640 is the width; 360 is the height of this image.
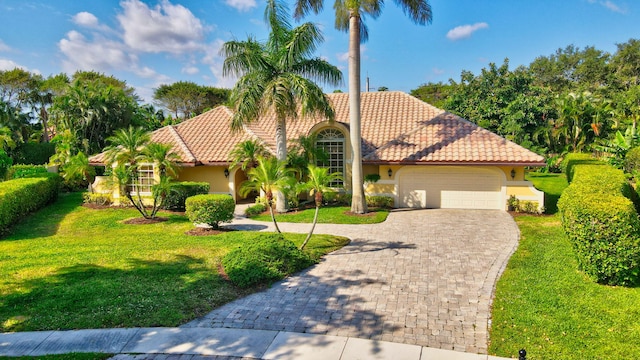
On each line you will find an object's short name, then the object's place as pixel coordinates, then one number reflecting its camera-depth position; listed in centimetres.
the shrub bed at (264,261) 891
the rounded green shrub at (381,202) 1930
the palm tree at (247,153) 1795
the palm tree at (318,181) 1120
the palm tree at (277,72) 1622
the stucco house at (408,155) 1831
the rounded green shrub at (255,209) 1792
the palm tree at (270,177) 1097
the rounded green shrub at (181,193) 1829
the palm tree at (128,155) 1578
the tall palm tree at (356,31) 1681
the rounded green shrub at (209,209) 1412
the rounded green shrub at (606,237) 786
